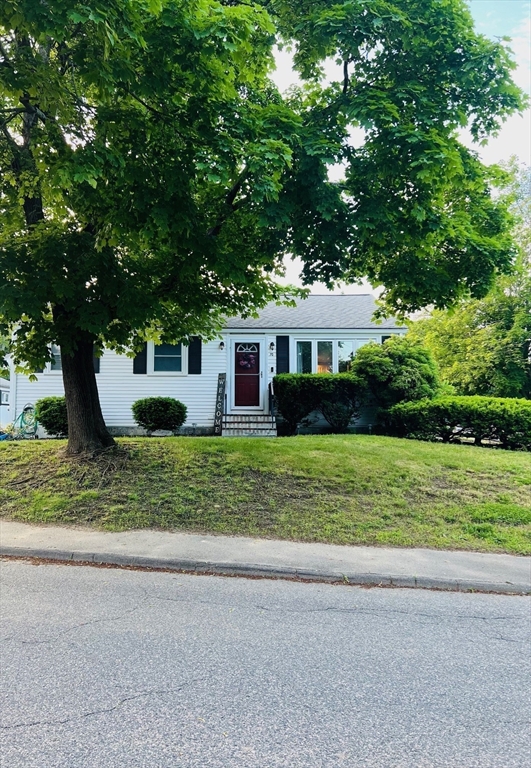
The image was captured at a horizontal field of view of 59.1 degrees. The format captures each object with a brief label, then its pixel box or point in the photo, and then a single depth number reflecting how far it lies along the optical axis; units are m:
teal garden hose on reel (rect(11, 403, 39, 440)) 14.52
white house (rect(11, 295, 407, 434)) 15.61
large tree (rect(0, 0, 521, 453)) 5.24
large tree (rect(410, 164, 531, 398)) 16.28
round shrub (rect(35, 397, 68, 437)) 13.98
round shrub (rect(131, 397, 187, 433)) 14.74
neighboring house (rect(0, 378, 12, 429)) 23.59
